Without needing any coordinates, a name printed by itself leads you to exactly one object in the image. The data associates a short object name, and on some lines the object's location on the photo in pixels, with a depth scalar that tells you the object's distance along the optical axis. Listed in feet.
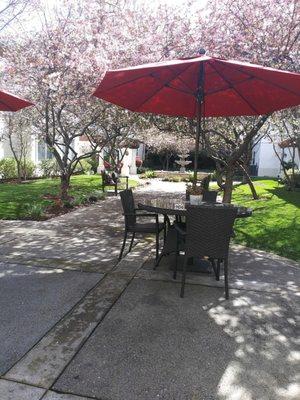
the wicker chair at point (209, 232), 14.16
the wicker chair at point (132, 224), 19.31
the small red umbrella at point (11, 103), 19.20
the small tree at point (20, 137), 60.54
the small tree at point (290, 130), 40.36
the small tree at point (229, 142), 30.41
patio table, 16.72
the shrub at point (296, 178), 68.90
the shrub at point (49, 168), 79.30
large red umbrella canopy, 14.73
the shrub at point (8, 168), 66.85
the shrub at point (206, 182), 37.87
